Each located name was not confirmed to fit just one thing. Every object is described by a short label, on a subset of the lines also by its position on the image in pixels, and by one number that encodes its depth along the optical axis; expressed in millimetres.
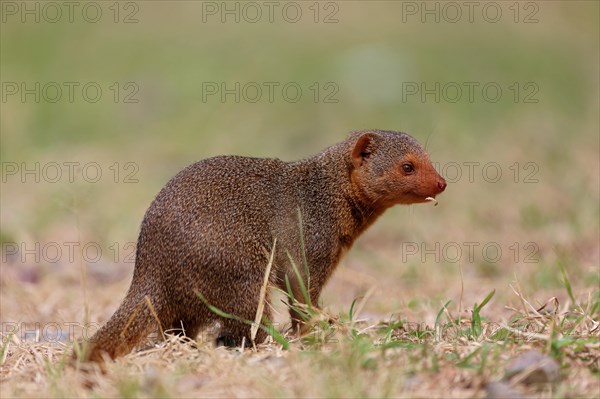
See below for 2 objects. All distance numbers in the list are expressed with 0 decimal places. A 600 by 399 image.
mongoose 8344
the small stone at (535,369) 6391
